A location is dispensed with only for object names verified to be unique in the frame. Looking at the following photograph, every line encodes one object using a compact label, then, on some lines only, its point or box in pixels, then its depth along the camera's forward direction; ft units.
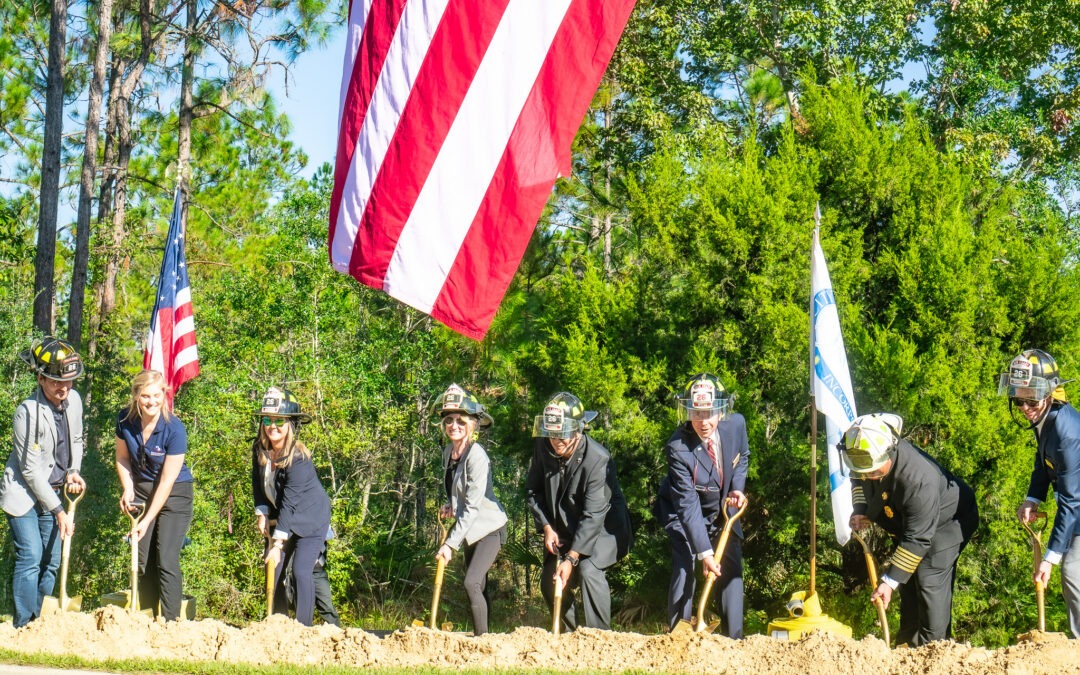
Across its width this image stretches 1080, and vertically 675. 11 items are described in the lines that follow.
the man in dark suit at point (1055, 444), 42.39
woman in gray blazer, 49.26
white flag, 56.39
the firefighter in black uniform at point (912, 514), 42.88
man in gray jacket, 49.34
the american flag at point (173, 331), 70.69
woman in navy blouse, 50.01
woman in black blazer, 49.01
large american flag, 29.86
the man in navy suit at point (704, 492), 48.19
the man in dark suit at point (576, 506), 49.03
